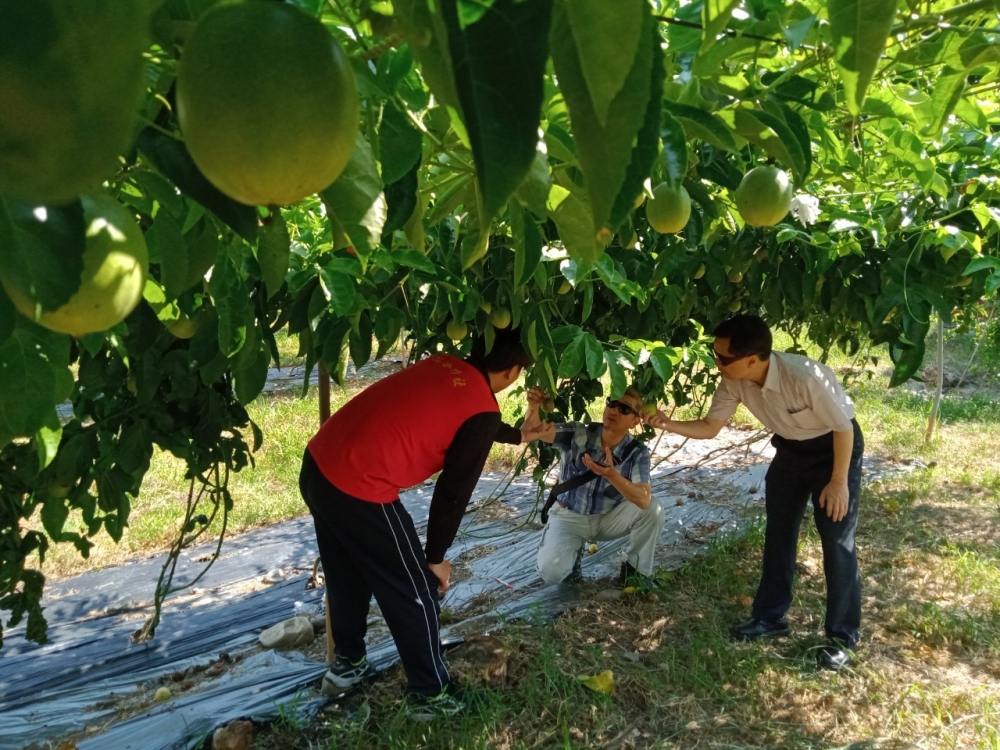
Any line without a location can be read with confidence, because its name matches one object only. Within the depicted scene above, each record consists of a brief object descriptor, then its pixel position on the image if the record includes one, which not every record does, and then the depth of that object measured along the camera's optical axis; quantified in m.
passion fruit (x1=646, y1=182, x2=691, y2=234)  1.30
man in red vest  2.63
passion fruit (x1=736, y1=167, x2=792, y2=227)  1.41
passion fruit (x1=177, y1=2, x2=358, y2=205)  0.48
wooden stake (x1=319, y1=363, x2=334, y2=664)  2.93
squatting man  3.86
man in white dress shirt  3.13
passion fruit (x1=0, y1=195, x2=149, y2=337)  0.64
